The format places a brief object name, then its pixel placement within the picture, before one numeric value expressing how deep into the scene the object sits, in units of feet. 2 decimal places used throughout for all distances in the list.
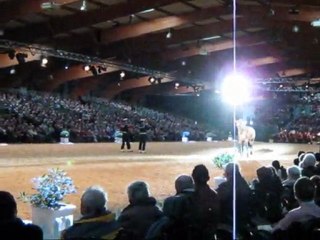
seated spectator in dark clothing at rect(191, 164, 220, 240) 13.79
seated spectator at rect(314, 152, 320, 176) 21.44
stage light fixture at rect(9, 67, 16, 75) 91.70
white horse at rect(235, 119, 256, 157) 60.08
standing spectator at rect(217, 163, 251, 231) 14.32
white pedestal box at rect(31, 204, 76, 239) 17.94
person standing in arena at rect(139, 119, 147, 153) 62.23
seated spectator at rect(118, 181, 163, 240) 12.94
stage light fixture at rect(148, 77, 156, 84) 111.29
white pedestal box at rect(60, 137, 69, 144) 76.69
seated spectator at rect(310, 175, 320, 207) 15.38
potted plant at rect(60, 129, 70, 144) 77.10
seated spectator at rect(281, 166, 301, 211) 16.82
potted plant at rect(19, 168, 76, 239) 18.42
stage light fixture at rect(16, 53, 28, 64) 72.23
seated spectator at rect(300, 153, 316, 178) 21.22
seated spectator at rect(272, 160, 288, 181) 24.79
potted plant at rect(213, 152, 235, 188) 33.14
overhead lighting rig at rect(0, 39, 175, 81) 69.82
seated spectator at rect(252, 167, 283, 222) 15.75
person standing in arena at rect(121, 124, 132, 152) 63.26
